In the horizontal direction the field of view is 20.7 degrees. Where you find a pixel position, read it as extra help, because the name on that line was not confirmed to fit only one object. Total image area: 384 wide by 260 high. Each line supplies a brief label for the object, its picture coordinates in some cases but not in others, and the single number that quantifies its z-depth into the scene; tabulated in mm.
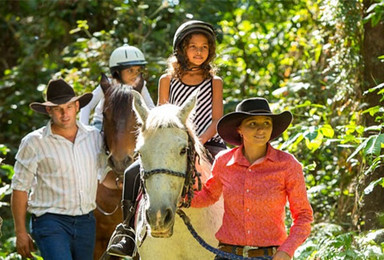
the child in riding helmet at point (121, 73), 11933
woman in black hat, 6543
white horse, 6133
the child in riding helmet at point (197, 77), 8650
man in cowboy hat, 8778
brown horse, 10624
